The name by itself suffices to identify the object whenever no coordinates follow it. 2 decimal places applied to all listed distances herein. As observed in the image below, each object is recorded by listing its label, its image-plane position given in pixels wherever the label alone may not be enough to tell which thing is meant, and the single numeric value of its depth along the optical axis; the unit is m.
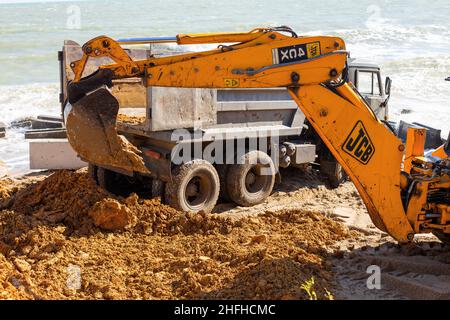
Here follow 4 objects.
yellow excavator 5.53
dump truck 7.88
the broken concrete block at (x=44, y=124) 13.26
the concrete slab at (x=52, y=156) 10.70
